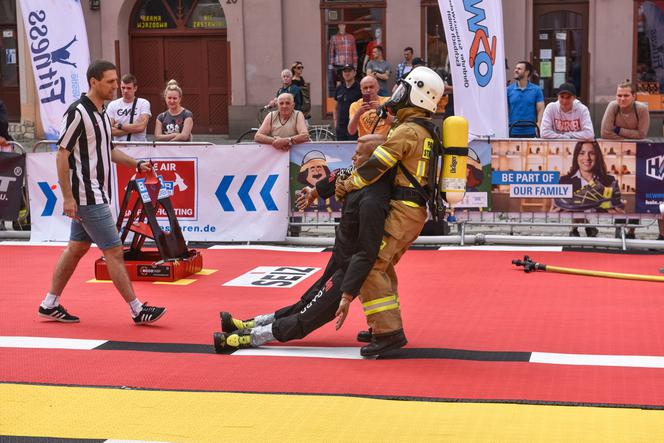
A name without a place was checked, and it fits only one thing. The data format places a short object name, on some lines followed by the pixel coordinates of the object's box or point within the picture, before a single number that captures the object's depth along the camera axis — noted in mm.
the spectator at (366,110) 12430
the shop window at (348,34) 25969
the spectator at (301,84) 22422
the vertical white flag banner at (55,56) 13844
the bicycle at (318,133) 23688
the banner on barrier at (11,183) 13711
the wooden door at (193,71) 27453
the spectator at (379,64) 24494
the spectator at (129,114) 13680
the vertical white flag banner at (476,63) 13234
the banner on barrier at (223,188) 13188
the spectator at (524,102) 15227
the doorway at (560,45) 25453
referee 8562
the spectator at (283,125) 13164
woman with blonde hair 13672
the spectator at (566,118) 13188
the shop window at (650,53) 25016
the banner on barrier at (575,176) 12516
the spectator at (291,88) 21416
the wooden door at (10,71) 28406
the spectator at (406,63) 24625
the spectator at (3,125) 14516
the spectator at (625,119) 12938
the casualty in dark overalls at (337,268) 7402
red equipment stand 11031
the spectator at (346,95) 16688
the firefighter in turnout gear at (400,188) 7492
